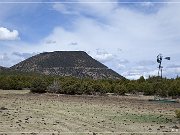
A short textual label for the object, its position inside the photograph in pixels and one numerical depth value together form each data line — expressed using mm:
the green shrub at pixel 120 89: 50688
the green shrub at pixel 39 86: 47138
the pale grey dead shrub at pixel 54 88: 46688
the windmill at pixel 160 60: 50250
